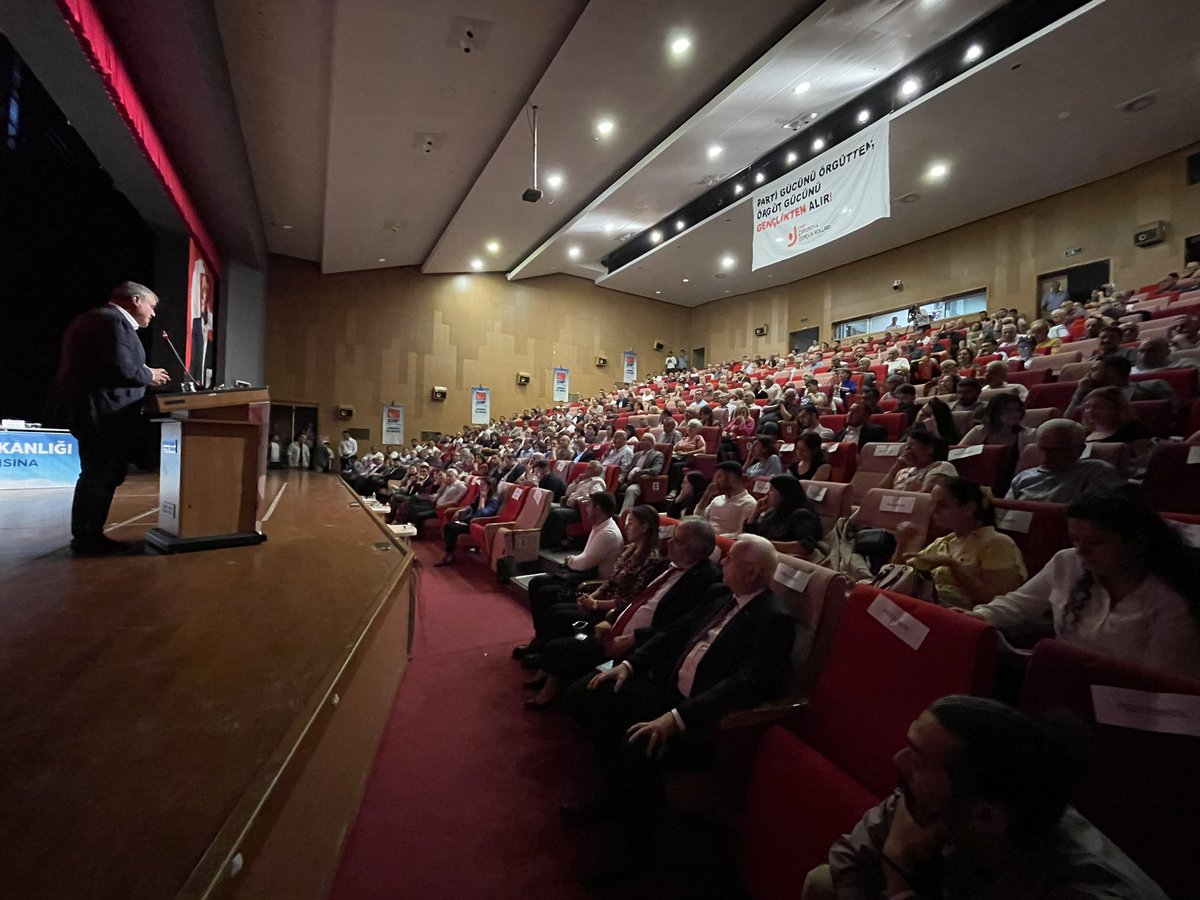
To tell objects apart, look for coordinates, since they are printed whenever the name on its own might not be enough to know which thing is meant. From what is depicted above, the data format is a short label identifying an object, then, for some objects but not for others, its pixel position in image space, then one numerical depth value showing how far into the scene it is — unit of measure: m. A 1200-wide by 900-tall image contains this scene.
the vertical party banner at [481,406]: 12.24
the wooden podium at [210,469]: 1.91
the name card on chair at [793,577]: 1.45
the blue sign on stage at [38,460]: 4.46
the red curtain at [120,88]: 3.29
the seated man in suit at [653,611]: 1.82
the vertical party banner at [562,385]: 13.44
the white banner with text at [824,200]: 5.82
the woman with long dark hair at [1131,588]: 1.03
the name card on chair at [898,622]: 1.08
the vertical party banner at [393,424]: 11.27
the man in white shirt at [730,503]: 2.79
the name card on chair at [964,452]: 2.54
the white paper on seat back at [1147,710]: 0.76
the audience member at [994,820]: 0.63
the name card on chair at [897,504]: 2.17
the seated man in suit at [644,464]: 4.33
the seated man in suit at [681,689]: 1.30
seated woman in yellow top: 1.54
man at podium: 1.81
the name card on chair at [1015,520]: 1.75
